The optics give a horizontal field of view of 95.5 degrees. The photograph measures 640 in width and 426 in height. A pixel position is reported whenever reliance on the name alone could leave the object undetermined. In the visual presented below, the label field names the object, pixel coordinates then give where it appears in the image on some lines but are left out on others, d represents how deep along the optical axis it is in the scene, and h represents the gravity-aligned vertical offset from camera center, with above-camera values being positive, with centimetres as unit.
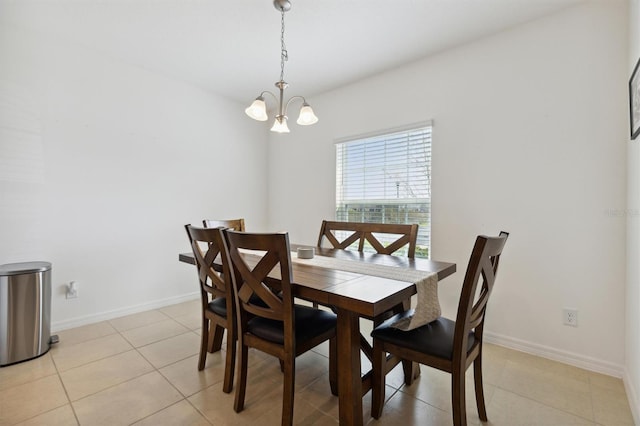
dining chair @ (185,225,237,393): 158 -48
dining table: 114 -35
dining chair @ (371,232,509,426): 122 -59
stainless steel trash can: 197 -71
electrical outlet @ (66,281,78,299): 257 -70
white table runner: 138 -33
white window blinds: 277 +38
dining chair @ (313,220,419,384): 179 -19
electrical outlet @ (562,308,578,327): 203 -70
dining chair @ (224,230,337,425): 128 -53
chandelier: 192 +69
